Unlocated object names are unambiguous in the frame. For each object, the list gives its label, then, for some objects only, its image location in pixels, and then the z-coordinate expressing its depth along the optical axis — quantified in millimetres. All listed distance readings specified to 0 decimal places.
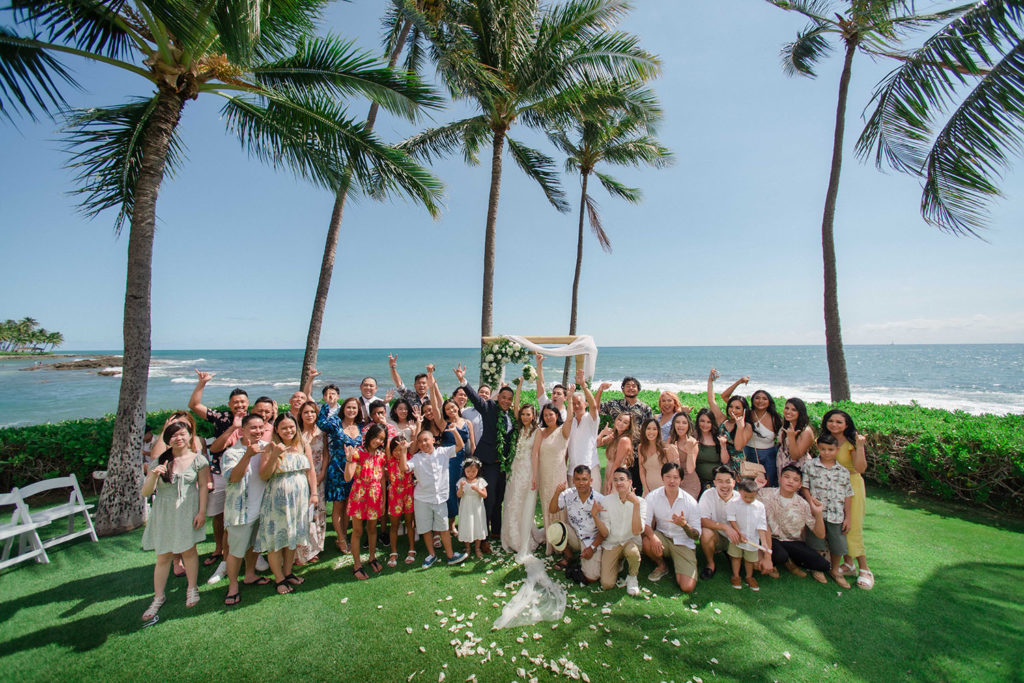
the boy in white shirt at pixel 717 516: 4922
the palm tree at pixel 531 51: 9680
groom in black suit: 5840
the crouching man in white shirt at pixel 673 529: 4801
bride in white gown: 5598
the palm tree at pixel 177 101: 5496
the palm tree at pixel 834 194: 10070
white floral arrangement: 8812
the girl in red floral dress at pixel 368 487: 5039
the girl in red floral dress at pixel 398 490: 5336
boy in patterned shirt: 4840
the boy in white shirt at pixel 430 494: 5328
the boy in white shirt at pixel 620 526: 4750
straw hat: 4973
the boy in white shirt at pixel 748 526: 4789
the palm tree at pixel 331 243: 9164
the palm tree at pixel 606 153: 15320
